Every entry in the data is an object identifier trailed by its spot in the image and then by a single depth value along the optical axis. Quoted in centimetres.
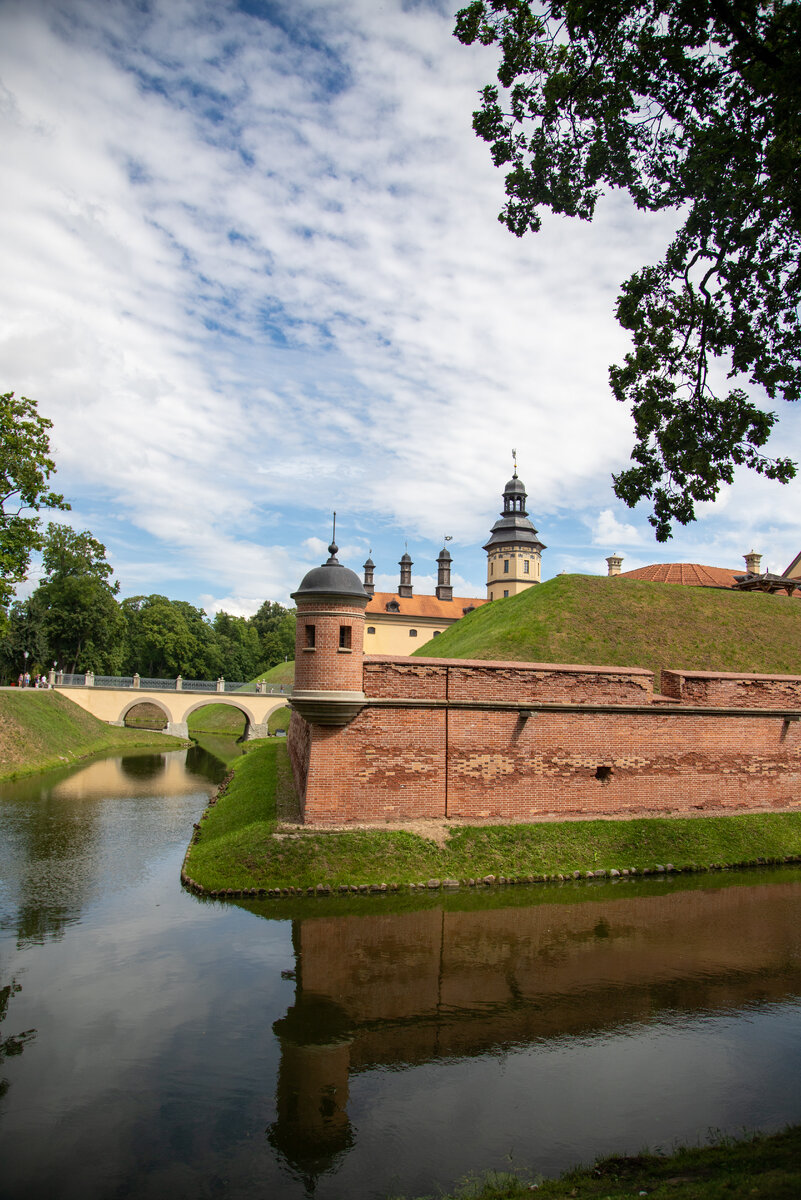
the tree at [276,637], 8200
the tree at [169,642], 6700
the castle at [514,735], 1388
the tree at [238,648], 7738
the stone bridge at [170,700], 4566
